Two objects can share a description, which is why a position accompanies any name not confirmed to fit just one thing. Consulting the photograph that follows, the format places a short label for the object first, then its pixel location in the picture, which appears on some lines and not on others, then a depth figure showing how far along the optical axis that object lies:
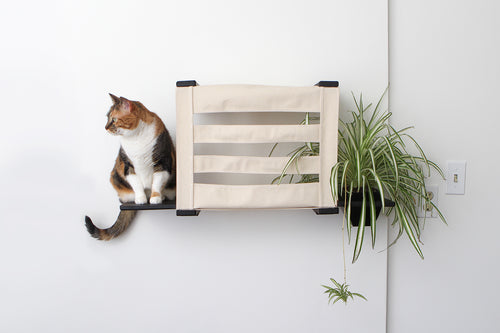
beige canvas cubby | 0.89
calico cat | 0.87
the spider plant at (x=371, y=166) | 0.84
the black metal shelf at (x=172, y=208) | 0.89
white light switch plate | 1.03
